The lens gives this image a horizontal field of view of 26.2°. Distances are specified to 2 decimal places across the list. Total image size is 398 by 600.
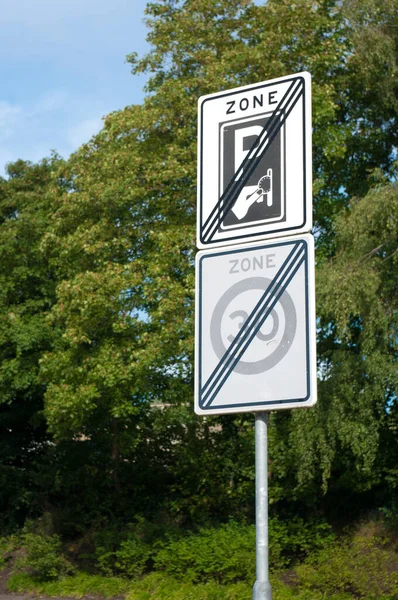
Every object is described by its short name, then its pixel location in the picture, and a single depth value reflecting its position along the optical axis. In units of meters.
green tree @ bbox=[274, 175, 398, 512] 15.20
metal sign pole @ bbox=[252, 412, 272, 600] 3.01
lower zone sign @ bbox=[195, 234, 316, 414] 3.10
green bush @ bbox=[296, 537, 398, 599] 14.52
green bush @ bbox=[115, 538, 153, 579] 17.34
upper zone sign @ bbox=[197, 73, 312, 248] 3.29
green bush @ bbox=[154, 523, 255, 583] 16.16
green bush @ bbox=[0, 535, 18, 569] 19.70
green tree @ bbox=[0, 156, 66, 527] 20.91
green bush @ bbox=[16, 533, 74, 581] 17.56
